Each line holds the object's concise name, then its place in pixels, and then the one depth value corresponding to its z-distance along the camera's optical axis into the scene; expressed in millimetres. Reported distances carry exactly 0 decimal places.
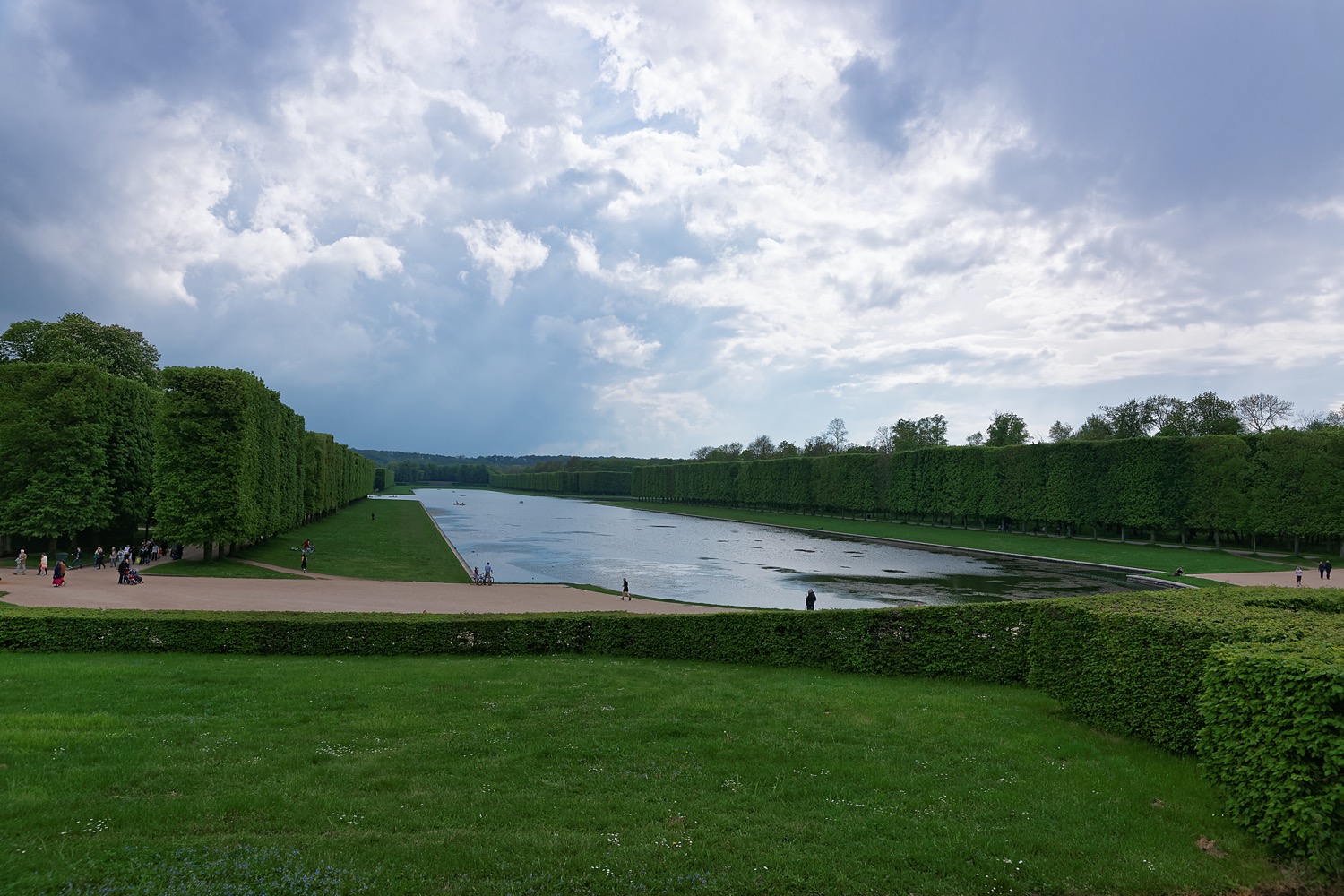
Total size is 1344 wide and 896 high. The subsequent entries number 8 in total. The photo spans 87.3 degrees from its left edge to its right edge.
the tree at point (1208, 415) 92738
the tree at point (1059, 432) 121062
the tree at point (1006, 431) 117938
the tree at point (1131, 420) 102750
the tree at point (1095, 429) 104750
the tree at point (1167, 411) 98462
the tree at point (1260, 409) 91812
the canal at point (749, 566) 35562
